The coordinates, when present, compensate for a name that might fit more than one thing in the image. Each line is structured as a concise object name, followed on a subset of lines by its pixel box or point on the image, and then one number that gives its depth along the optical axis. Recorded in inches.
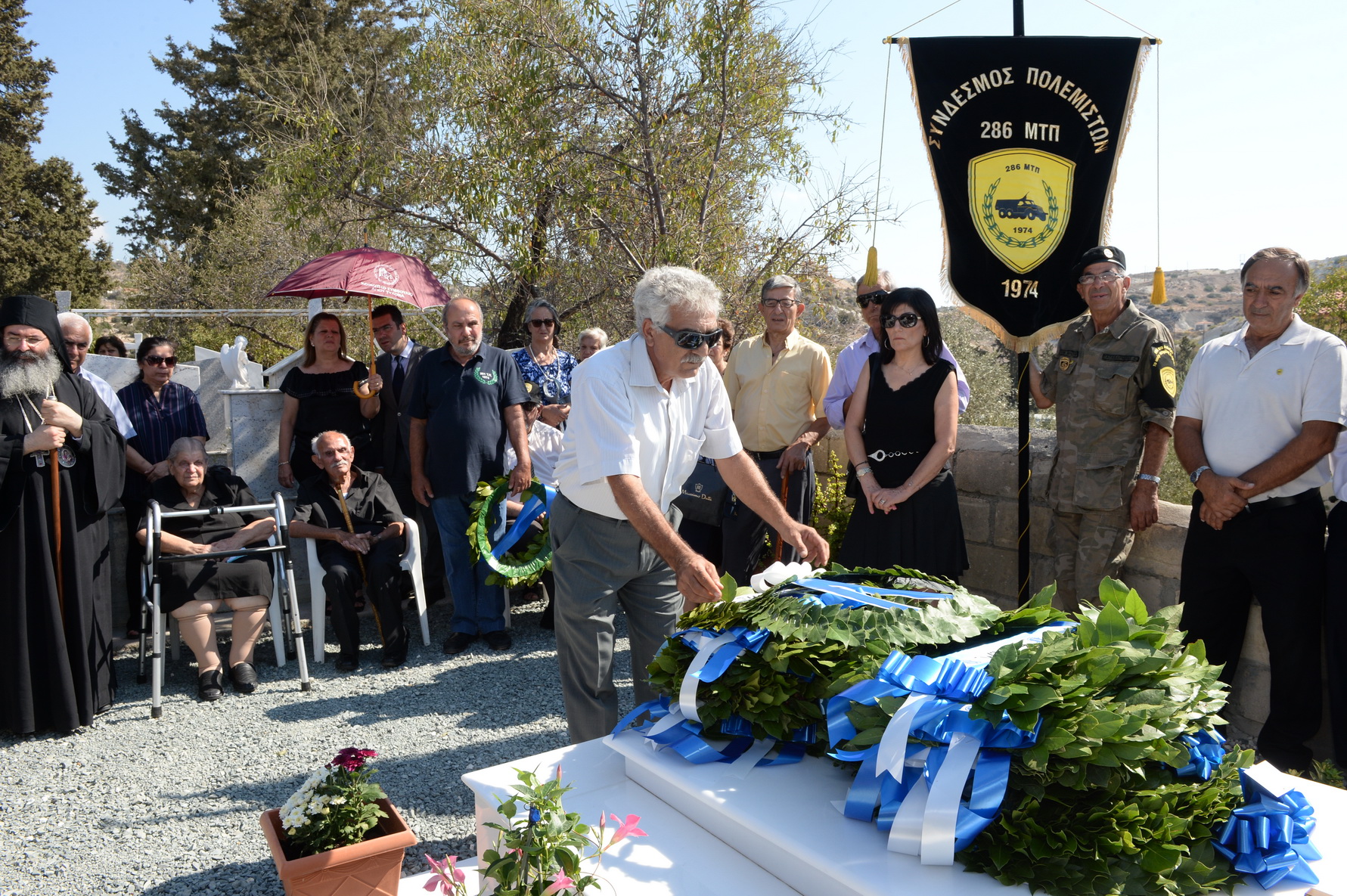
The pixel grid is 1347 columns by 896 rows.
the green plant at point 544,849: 65.6
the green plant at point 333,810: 115.3
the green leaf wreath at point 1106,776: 61.7
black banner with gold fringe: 201.0
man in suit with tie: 268.1
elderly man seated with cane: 234.7
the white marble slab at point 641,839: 71.8
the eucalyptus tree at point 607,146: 331.9
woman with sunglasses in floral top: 271.7
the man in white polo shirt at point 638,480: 120.5
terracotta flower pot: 111.3
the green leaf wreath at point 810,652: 79.6
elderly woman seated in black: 215.9
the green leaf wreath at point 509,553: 244.7
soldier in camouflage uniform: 180.1
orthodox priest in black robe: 189.5
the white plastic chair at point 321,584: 237.6
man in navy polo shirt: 245.8
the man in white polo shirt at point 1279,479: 154.2
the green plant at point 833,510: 238.4
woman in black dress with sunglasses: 180.7
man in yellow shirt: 224.2
